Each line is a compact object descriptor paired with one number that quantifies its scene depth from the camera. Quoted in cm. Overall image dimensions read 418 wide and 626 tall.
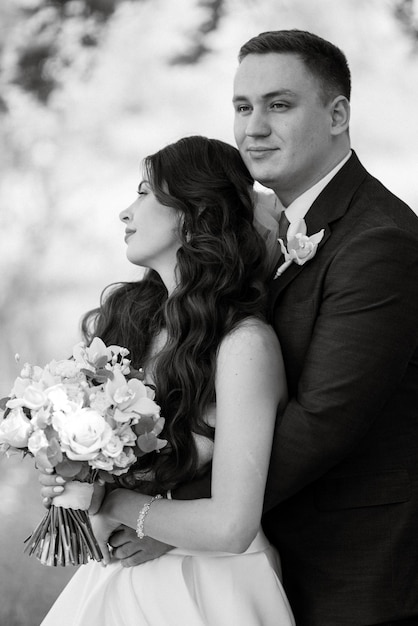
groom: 493
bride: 488
